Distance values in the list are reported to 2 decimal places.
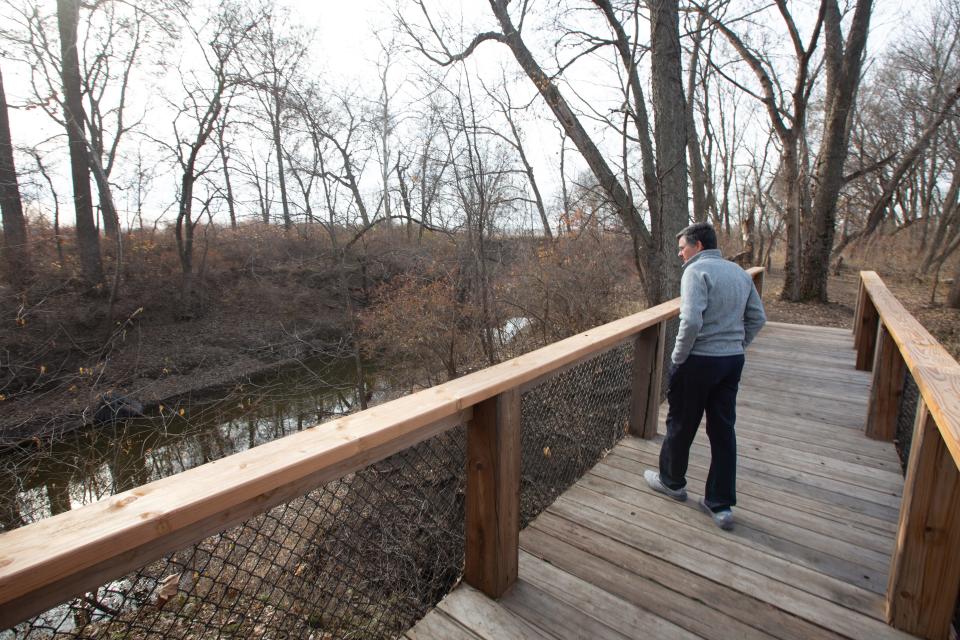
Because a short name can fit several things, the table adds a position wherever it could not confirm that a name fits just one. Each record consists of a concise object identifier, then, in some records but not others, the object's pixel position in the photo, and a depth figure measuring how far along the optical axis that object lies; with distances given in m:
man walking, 2.37
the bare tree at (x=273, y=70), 12.51
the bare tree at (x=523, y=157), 10.59
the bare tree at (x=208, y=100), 12.85
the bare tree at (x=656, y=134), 6.82
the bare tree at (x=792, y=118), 9.98
